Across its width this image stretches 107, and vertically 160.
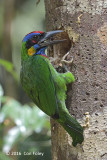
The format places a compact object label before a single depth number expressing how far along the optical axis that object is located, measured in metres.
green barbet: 4.94
